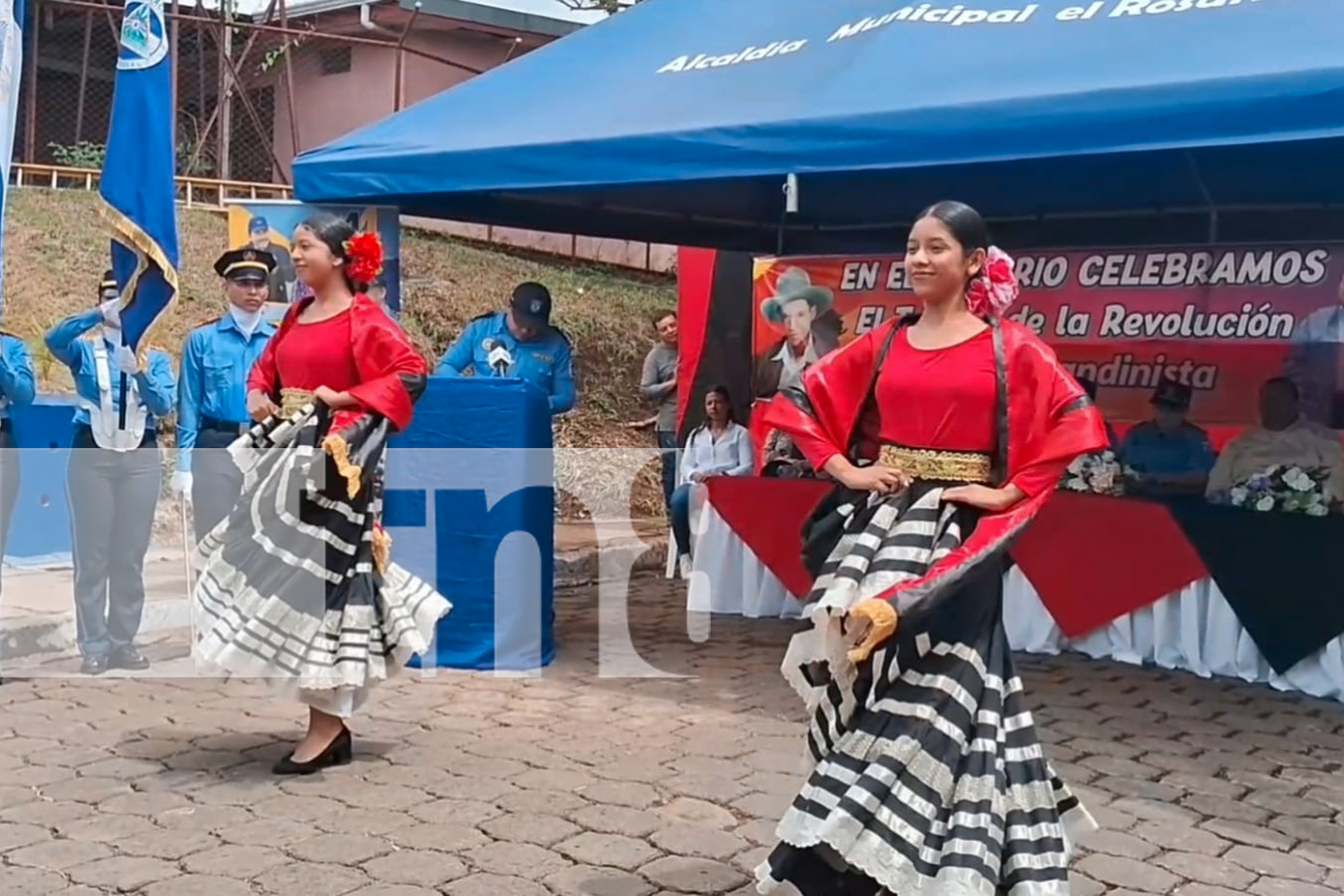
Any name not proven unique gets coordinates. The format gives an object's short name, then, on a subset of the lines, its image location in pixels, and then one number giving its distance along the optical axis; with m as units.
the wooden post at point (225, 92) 15.26
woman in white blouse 8.49
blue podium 6.39
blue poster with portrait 7.05
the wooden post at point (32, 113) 15.67
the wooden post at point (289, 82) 16.42
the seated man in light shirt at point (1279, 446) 7.02
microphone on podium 7.79
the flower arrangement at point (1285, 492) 6.70
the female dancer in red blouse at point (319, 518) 4.73
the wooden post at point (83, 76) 15.95
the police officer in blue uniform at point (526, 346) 7.89
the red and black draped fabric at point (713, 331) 10.21
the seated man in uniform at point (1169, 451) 7.57
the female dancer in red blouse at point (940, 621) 3.35
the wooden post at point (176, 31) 14.28
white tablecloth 6.42
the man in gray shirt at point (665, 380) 9.84
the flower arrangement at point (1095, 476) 7.49
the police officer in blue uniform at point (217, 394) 6.27
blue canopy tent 4.89
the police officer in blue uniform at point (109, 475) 6.15
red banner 7.65
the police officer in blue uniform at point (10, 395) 6.08
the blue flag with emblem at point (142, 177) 5.66
